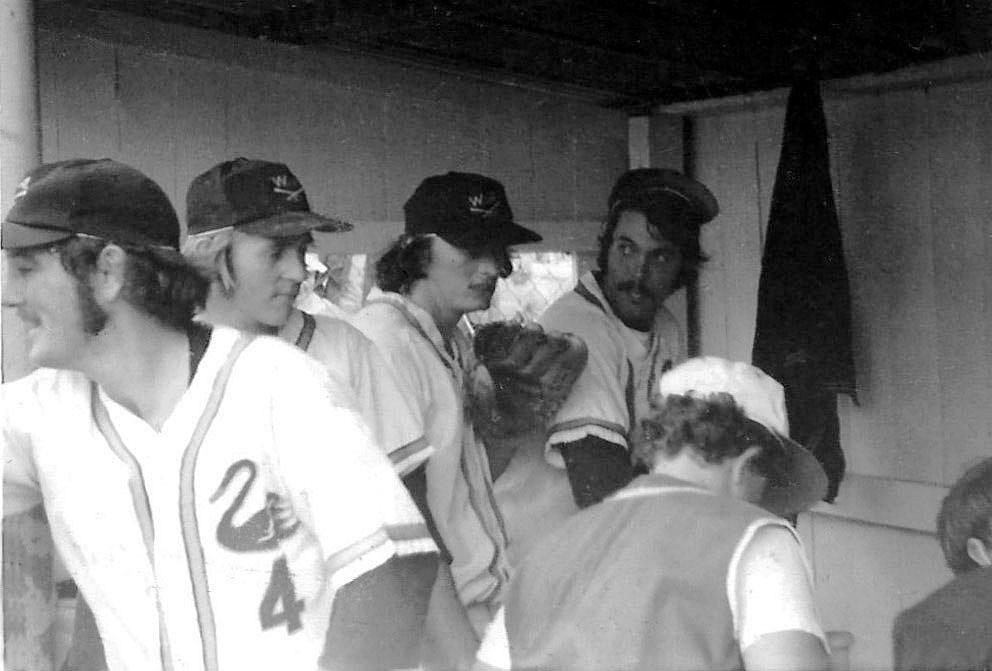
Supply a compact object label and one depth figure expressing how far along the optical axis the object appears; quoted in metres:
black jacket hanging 1.79
